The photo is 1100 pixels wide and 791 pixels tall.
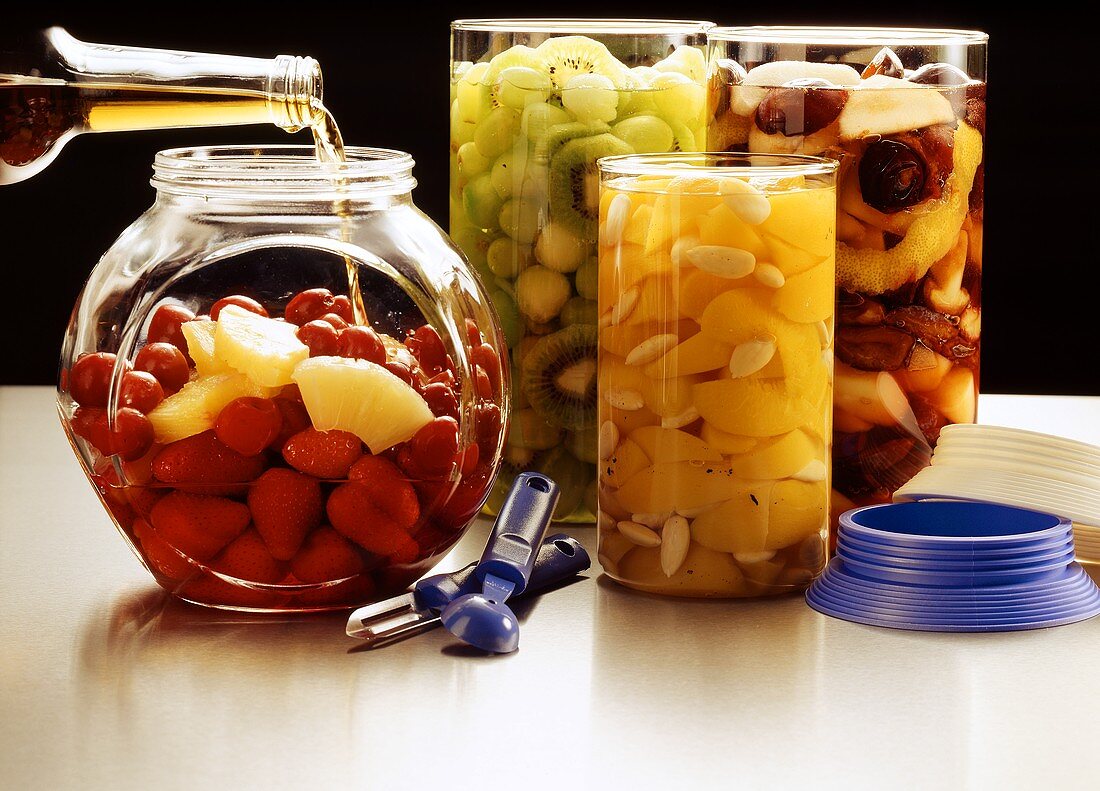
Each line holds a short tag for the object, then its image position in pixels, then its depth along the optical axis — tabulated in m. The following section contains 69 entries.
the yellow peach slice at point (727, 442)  1.18
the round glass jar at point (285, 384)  1.14
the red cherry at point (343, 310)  1.19
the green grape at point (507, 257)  1.29
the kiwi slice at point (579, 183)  1.27
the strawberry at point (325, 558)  1.15
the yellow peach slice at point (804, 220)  1.17
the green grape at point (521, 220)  1.28
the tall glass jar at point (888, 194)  1.23
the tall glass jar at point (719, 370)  1.17
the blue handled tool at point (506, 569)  1.14
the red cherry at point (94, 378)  1.17
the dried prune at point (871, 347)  1.24
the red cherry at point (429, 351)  1.19
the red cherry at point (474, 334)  1.20
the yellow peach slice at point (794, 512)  1.19
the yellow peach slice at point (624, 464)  1.19
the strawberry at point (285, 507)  1.13
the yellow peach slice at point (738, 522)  1.18
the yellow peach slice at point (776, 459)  1.18
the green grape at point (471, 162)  1.30
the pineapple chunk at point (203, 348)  1.15
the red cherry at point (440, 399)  1.17
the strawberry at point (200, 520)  1.14
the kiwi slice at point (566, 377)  1.29
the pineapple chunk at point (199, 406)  1.14
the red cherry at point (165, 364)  1.15
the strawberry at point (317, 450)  1.13
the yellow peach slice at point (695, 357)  1.17
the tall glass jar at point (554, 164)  1.27
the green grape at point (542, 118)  1.27
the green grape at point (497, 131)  1.28
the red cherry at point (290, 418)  1.14
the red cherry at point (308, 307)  1.19
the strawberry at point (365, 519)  1.14
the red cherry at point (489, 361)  1.20
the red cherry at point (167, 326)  1.17
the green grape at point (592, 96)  1.27
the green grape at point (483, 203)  1.29
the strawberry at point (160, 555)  1.16
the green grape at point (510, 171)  1.28
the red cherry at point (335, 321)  1.17
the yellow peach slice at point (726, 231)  1.17
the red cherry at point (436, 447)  1.15
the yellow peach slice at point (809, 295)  1.17
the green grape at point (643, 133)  1.27
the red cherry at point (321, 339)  1.15
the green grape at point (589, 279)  1.28
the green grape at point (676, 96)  1.28
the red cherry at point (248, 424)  1.13
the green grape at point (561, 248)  1.28
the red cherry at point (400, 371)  1.16
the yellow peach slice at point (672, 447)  1.18
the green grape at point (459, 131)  1.30
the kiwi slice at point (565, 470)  1.30
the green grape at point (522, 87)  1.27
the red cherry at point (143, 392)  1.15
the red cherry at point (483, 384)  1.19
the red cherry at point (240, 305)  1.18
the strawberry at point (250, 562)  1.15
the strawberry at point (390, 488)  1.14
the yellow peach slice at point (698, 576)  1.19
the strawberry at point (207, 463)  1.14
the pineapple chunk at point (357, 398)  1.13
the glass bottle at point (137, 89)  1.20
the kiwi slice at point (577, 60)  1.27
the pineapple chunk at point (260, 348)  1.13
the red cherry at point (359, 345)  1.15
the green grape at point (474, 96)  1.29
